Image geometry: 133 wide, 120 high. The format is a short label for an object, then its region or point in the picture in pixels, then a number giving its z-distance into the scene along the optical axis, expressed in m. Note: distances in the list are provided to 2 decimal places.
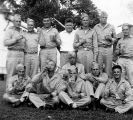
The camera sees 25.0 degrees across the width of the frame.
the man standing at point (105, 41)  8.80
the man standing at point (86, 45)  8.66
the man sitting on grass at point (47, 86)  7.70
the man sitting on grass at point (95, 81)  7.72
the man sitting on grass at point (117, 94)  7.27
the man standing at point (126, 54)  8.66
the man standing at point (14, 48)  8.59
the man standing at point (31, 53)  8.76
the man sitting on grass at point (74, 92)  7.48
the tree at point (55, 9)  29.06
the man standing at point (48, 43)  8.84
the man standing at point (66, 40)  8.91
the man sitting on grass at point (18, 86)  7.96
